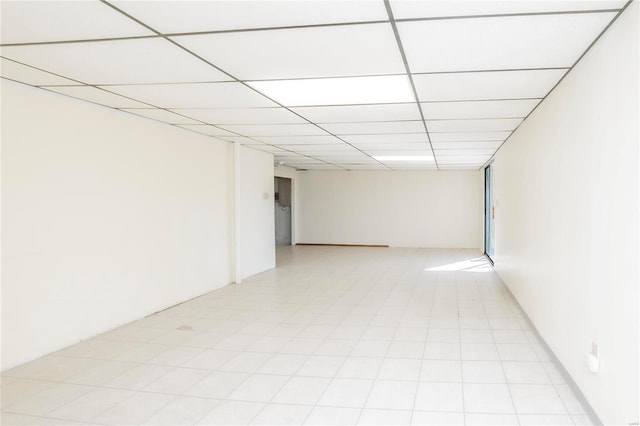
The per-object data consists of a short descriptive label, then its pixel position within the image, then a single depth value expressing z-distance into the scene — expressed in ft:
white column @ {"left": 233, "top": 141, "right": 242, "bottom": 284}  27.25
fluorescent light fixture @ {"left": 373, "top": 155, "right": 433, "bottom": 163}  33.86
